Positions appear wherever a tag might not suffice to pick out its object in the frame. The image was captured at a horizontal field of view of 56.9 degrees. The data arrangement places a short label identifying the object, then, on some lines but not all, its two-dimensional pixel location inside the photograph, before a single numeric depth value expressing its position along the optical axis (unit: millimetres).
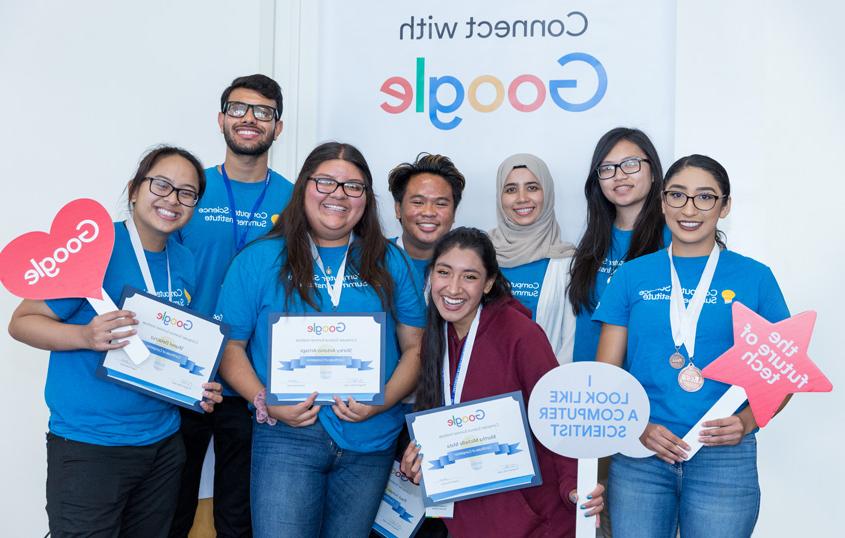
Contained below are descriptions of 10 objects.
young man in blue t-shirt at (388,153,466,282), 3298
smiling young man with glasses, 3035
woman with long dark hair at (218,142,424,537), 2467
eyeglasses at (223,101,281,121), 3332
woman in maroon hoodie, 2453
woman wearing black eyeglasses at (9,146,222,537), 2338
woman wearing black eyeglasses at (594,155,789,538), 2336
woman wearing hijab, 3176
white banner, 3977
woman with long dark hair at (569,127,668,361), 3100
